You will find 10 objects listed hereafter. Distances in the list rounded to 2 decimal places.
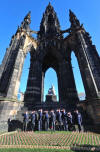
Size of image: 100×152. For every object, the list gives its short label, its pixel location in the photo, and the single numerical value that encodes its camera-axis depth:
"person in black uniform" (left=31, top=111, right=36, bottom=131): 6.73
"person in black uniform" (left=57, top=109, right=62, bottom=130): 6.72
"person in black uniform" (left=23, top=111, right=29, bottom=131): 6.84
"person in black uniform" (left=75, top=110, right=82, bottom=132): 6.30
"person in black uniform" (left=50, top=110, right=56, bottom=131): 6.66
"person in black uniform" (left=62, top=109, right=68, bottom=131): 6.55
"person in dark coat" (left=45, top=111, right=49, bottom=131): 6.62
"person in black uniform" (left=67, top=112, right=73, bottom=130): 6.74
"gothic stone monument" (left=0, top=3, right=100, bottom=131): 8.25
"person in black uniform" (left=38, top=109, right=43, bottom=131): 6.71
